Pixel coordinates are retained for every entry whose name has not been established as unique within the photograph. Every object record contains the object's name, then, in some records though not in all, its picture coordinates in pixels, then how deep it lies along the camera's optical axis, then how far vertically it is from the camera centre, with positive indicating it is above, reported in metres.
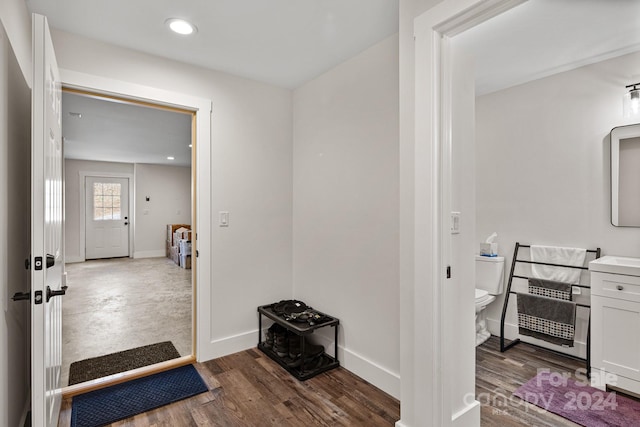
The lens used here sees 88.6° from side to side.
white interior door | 1.27 -0.05
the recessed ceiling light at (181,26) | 2.02 +1.18
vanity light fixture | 2.40 +0.82
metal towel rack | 2.48 -0.77
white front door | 7.94 -0.08
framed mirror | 2.47 +0.28
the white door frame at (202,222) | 2.63 -0.07
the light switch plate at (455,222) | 1.70 -0.05
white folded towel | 2.74 -0.42
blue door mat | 1.97 -1.21
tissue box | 3.25 -0.37
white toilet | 3.15 -0.67
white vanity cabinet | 2.17 -0.80
